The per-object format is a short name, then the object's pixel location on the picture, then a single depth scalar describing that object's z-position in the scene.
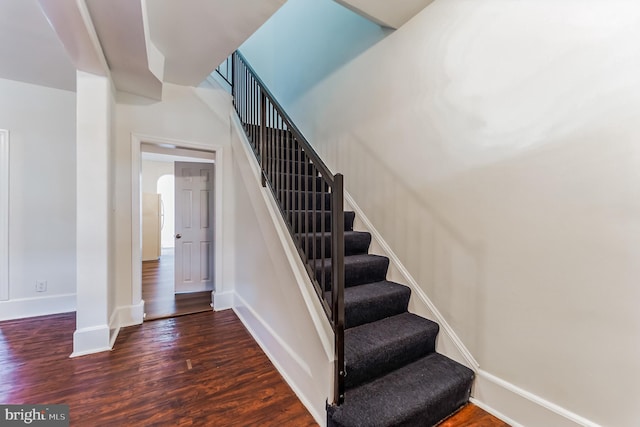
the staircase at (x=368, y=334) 1.45
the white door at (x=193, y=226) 4.07
